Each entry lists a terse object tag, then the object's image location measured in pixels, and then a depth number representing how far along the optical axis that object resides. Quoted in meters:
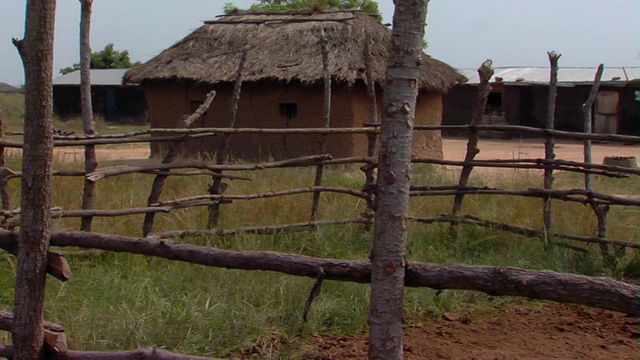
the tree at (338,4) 27.11
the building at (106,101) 27.48
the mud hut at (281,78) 11.33
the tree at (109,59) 35.88
